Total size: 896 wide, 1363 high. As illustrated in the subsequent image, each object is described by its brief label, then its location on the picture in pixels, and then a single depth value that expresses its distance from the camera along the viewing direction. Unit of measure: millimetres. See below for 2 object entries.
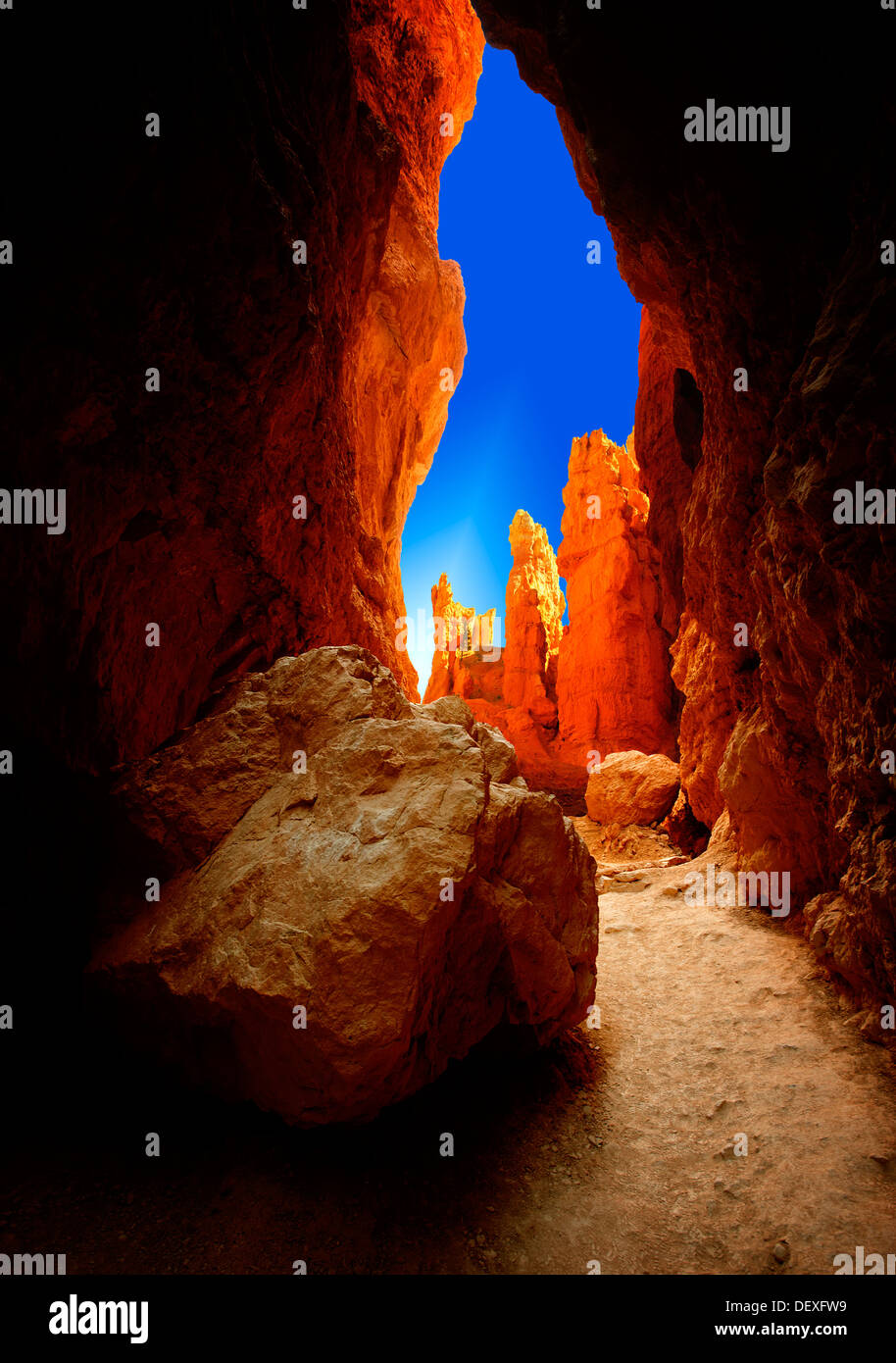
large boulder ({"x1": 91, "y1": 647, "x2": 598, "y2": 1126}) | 3863
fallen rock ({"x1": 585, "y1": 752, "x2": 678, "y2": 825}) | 19656
